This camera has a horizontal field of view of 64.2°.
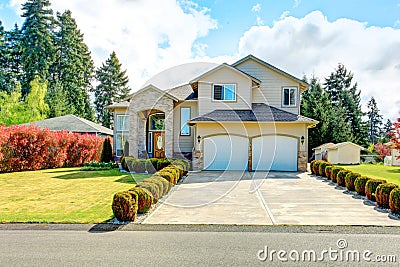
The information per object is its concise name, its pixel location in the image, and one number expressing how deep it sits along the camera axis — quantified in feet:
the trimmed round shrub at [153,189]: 32.22
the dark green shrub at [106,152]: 77.15
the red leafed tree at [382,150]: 103.04
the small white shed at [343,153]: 89.36
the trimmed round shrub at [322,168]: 55.20
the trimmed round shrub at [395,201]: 28.96
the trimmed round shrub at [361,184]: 37.97
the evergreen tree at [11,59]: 138.21
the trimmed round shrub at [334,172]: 48.08
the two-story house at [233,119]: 63.10
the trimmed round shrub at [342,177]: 44.93
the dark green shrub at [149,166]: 59.36
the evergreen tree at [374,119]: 213.05
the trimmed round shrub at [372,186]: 35.04
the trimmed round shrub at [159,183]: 35.32
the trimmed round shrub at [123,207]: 26.16
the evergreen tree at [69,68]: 154.20
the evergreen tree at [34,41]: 141.59
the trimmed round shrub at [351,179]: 41.00
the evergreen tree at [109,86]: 177.68
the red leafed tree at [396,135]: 69.53
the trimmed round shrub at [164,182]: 37.60
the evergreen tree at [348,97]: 139.85
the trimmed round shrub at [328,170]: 51.50
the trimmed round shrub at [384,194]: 31.22
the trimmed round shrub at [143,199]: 28.99
